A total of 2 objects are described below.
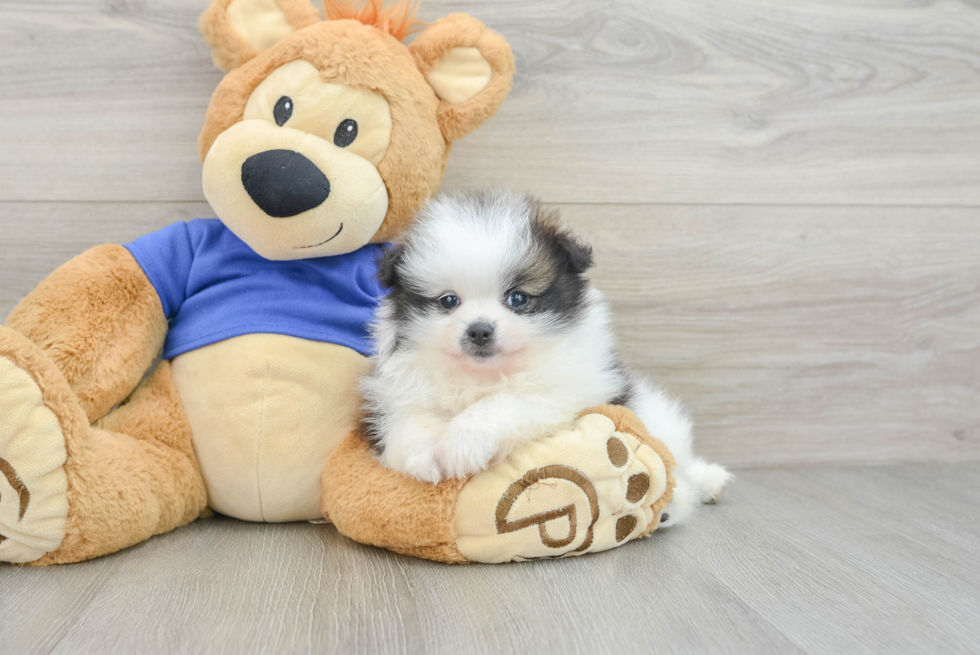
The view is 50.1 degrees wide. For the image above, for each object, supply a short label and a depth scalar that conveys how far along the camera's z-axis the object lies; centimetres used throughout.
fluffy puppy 47
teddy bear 47
